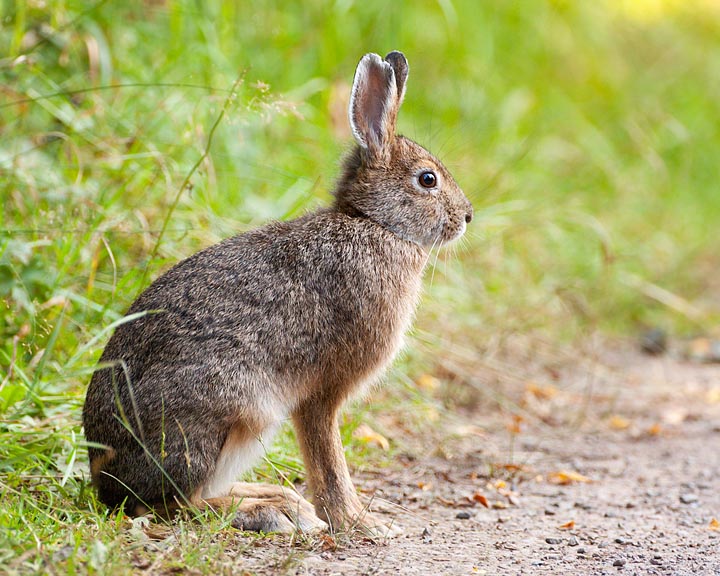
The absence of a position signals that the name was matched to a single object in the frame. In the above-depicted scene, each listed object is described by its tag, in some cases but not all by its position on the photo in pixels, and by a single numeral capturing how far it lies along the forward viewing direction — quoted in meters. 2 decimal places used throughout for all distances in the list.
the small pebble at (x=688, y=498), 8.71
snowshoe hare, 6.84
